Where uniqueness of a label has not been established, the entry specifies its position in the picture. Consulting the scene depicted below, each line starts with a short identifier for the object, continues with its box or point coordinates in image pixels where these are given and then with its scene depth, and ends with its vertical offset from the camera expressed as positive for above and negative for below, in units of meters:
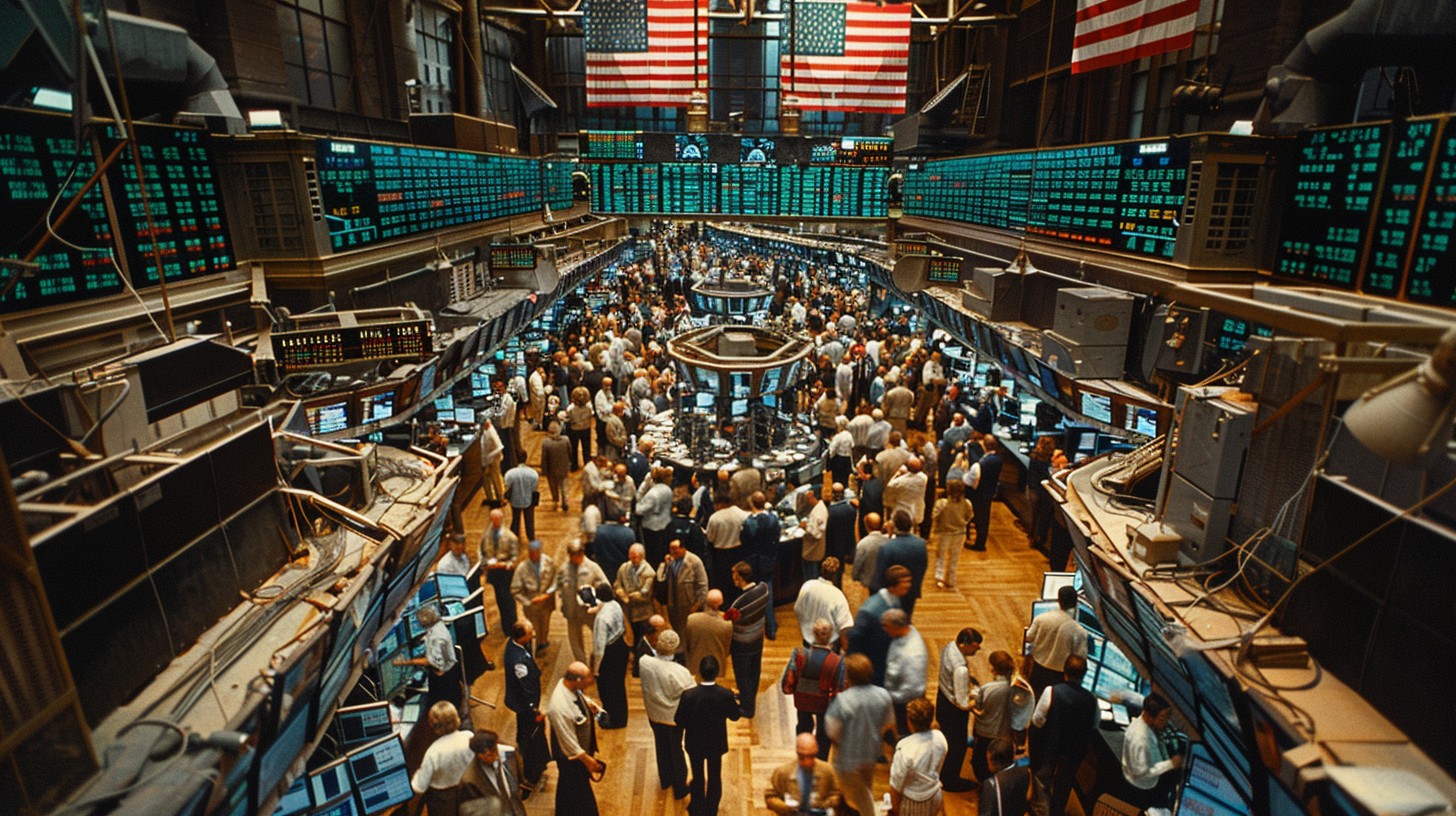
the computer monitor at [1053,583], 5.52 -2.91
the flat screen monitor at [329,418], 6.48 -1.96
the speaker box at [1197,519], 3.58 -1.62
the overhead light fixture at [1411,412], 1.92 -0.59
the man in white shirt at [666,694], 4.64 -3.18
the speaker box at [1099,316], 6.98 -1.12
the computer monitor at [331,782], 3.77 -3.02
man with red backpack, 4.77 -3.17
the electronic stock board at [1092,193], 6.76 +0.09
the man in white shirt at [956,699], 4.75 -3.35
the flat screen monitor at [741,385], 8.60 -2.18
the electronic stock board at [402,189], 7.74 +0.16
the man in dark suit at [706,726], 4.48 -3.27
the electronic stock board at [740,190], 14.45 +0.22
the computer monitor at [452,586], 5.68 -3.00
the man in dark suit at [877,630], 4.89 -2.88
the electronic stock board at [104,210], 4.39 -0.06
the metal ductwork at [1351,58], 4.96 +1.04
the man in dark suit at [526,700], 4.83 -3.34
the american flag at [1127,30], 6.61 +1.65
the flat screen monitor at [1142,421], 6.71 -2.05
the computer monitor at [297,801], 3.70 -3.06
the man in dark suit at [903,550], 5.72 -2.75
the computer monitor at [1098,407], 7.10 -2.04
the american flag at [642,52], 11.13 +2.31
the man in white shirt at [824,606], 5.29 -2.95
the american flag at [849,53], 10.87 +2.23
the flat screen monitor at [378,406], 6.92 -1.98
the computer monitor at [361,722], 4.17 -2.99
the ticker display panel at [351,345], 6.53 -1.34
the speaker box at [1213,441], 3.44 -1.19
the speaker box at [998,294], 9.59 -1.25
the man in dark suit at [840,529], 7.11 -3.23
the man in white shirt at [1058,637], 5.01 -3.03
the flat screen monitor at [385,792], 3.90 -3.20
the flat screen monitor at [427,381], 7.66 -1.94
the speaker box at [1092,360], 7.14 -1.57
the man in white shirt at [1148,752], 4.03 -3.08
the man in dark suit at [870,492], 7.63 -3.07
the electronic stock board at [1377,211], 4.40 -0.07
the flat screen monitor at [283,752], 2.96 -2.35
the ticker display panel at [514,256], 12.04 -0.91
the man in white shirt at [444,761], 3.94 -3.03
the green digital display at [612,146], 14.32 +1.08
